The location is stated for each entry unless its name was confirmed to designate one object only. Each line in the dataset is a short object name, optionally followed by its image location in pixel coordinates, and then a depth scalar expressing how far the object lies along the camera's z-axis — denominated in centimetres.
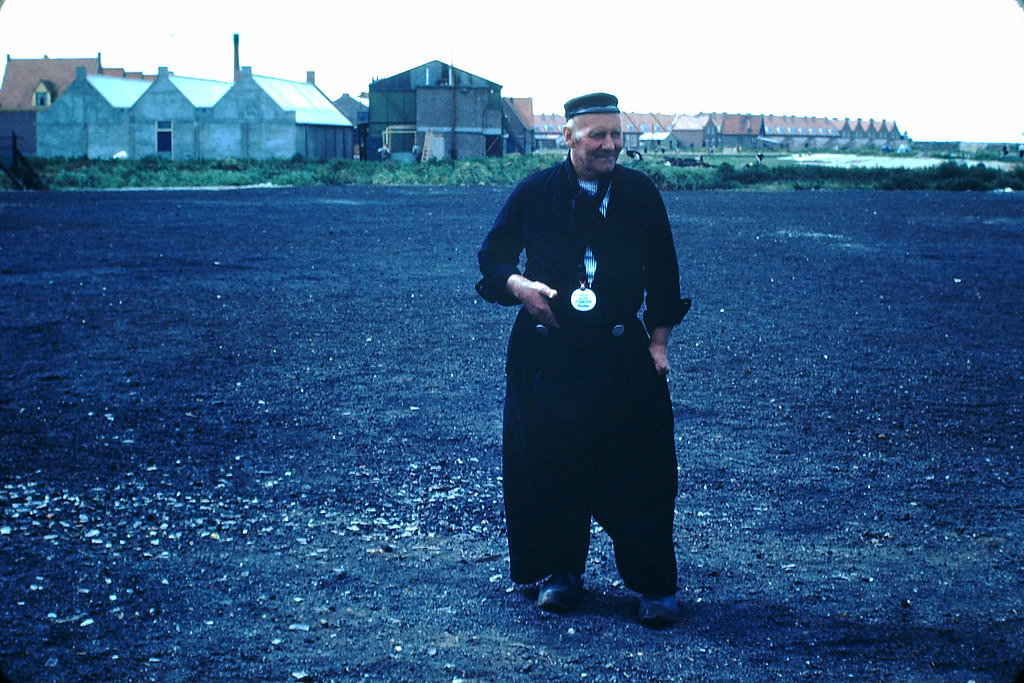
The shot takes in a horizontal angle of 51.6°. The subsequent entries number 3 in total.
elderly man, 360
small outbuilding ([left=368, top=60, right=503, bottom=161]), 6228
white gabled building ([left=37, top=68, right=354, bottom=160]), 5612
